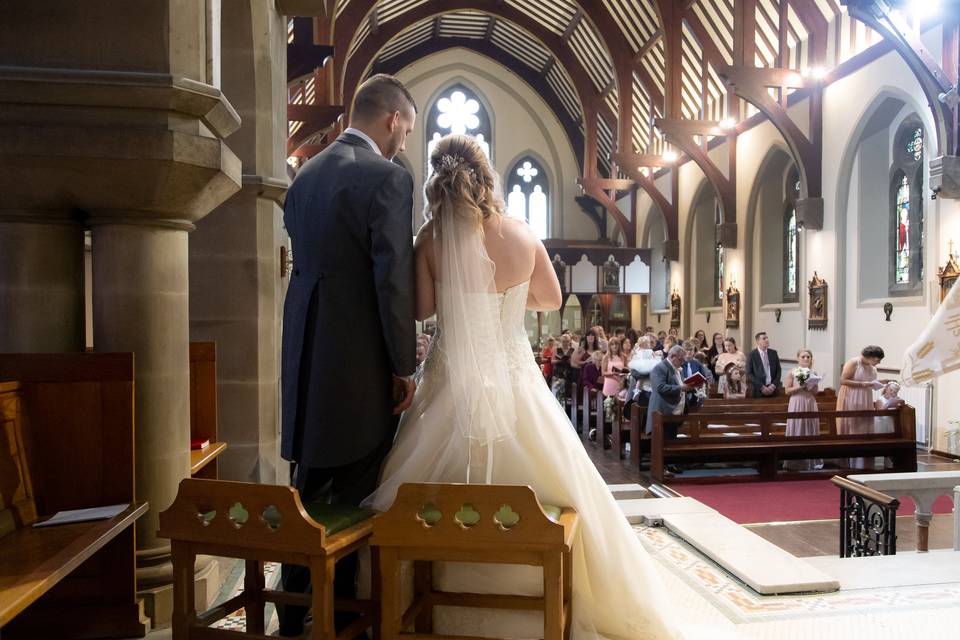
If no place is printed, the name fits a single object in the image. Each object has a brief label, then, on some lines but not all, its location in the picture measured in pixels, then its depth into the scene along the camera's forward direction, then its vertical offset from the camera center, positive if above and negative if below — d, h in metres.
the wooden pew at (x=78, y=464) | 2.26 -0.44
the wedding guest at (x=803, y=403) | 7.80 -0.94
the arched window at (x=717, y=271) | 16.48 +0.70
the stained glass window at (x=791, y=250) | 13.17 +0.90
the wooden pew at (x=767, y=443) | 7.29 -1.24
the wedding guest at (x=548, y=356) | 12.13 -0.78
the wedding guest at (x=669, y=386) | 7.52 -0.74
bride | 2.31 -0.35
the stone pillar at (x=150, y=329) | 2.52 -0.07
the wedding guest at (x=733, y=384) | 10.35 -0.99
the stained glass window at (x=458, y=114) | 21.45 +5.04
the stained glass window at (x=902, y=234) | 10.34 +0.90
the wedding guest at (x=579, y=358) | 11.47 -0.73
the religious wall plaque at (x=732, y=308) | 14.25 -0.05
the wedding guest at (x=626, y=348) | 10.65 -0.56
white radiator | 9.09 -1.16
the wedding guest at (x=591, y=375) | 10.39 -0.88
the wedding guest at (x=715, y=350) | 12.09 -0.68
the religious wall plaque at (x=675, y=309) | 17.25 -0.07
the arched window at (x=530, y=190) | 21.98 +3.10
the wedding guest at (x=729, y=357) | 10.80 -0.70
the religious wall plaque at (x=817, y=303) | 11.44 +0.02
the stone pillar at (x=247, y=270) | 4.15 +0.19
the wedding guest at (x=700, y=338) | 12.61 -0.51
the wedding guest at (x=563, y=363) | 11.95 -0.85
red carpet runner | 6.09 -1.56
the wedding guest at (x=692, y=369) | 7.89 -0.65
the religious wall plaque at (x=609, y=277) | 18.42 +0.64
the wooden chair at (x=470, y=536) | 1.94 -0.55
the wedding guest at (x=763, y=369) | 9.69 -0.76
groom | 2.34 -0.06
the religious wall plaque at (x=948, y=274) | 8.44 +0.32
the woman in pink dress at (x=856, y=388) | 7.78 -0.80
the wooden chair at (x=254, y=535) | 1.94 -0.56
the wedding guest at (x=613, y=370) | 9.52 -0.75
